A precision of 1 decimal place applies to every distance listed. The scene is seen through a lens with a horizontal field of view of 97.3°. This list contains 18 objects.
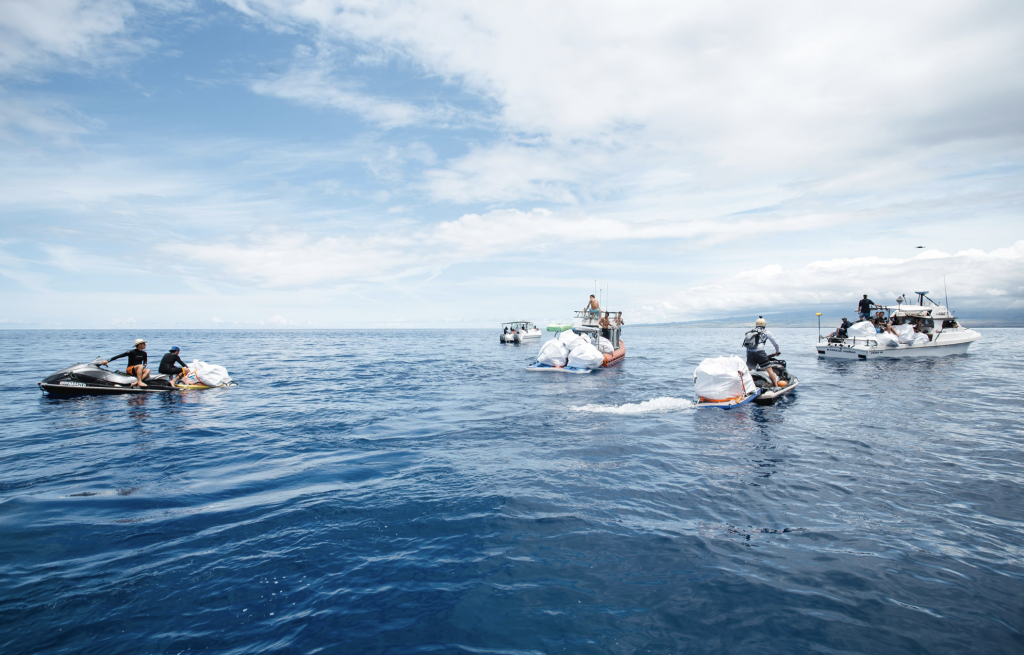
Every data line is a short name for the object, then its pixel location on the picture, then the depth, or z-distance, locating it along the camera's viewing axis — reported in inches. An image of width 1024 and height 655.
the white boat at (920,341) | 1147.3
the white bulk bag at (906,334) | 1168.8
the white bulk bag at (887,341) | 1142.3
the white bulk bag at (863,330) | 1178.0
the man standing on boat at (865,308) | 1207.6
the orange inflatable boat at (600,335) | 1101.1
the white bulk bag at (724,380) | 548.7
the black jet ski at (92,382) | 653.3
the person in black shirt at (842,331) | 1251.7
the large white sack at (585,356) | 932.6
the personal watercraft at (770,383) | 565.3
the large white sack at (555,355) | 954.7
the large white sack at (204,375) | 727.7
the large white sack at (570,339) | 959.3
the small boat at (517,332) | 2274.9
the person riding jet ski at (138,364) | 680.4
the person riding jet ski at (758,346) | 585.9
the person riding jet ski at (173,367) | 706.8
